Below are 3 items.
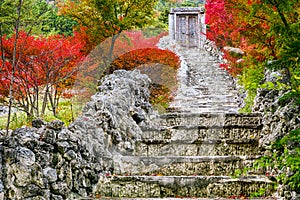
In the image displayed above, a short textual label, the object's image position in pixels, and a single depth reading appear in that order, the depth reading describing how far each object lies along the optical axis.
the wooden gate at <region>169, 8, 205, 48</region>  22.02
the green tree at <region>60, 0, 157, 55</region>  9.93
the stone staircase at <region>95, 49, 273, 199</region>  4.76
